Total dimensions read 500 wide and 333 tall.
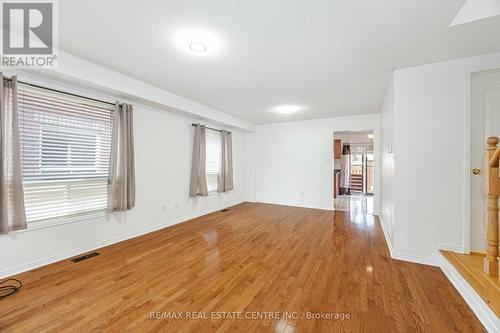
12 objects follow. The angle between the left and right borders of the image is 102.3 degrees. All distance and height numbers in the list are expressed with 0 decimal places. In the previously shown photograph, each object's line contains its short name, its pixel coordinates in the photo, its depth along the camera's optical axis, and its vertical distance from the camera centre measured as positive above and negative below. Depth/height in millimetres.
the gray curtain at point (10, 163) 2074 +17
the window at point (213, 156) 5199 +239
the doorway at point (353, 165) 8430 +25
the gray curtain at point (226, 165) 5413 -9
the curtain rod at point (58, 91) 2277 +940
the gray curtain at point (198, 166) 4513 -20
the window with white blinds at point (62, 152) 2355 +173
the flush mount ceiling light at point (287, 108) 4480 +1320
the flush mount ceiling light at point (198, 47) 2164 +1303
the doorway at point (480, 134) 2299 +372
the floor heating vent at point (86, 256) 2589 -1225
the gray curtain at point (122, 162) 3074 +44
